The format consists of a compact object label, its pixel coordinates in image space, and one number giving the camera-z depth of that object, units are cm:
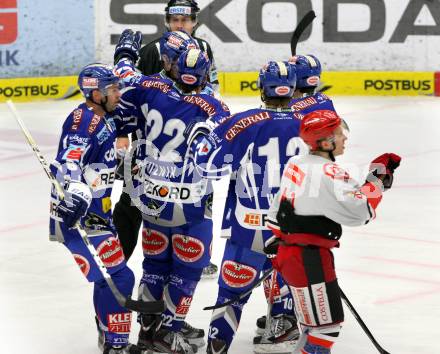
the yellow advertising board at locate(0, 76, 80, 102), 2905
